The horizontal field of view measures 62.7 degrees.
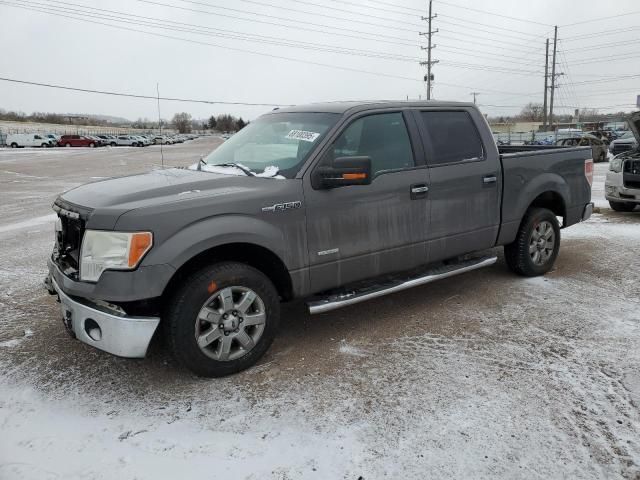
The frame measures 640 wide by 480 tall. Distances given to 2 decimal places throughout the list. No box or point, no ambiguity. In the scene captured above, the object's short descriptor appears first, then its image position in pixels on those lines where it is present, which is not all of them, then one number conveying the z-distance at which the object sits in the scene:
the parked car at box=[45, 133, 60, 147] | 60.33
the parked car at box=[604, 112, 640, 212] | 9.37
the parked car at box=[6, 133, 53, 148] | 57.72
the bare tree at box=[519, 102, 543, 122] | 111.27
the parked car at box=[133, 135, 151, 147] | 68.38
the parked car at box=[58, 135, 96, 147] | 62.44
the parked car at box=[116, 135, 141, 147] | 69.76
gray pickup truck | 3.23
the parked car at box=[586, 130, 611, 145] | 41.18
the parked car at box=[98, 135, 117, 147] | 69.71
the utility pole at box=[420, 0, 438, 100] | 48.68
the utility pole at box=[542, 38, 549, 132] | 60.26
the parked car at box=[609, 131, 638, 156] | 21.95
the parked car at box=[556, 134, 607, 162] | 26.80
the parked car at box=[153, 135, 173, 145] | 70.53
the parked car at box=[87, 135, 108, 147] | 66.80
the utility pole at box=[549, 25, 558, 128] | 58.62
